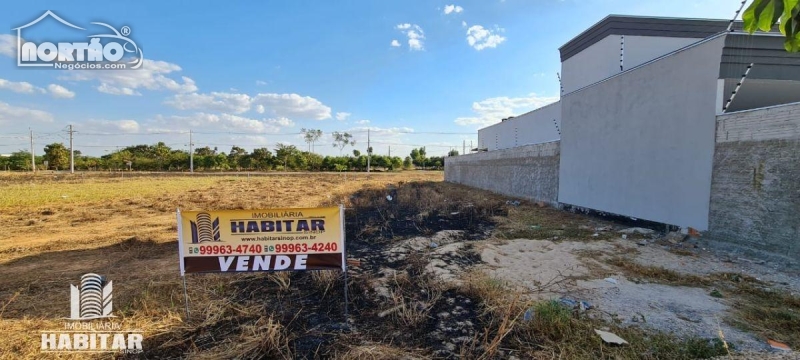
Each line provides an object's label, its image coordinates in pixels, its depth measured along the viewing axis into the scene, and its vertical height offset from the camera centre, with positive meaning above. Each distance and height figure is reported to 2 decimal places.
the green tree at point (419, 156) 76.27 +3.11
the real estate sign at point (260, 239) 3.20 -0.74
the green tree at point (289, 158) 62.28 +1.61
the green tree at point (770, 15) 1.48 +0.78
